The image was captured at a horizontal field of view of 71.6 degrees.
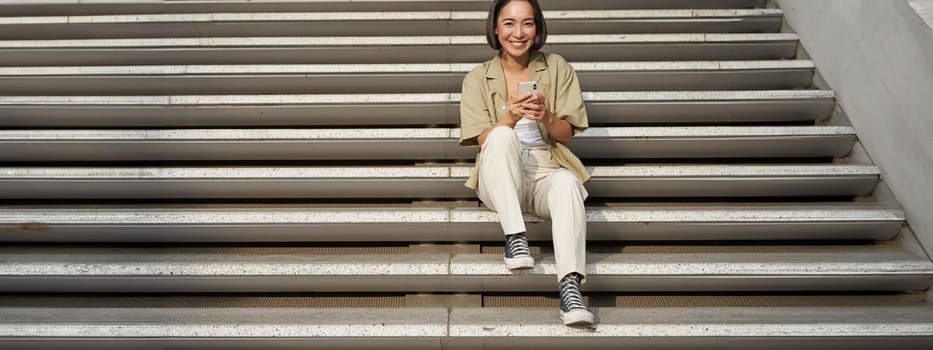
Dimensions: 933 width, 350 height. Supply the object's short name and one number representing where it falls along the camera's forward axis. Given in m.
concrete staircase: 2.15
